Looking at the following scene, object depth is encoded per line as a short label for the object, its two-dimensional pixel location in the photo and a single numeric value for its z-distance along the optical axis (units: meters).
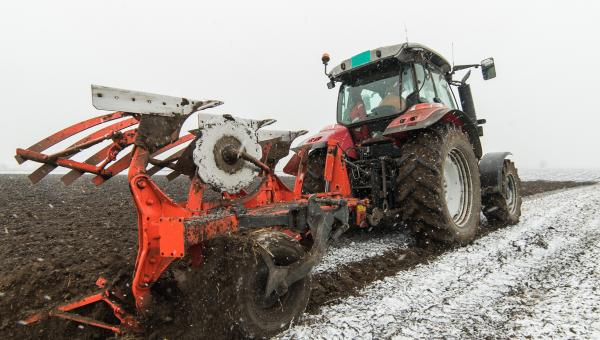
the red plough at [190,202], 2.10
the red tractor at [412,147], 3.68
